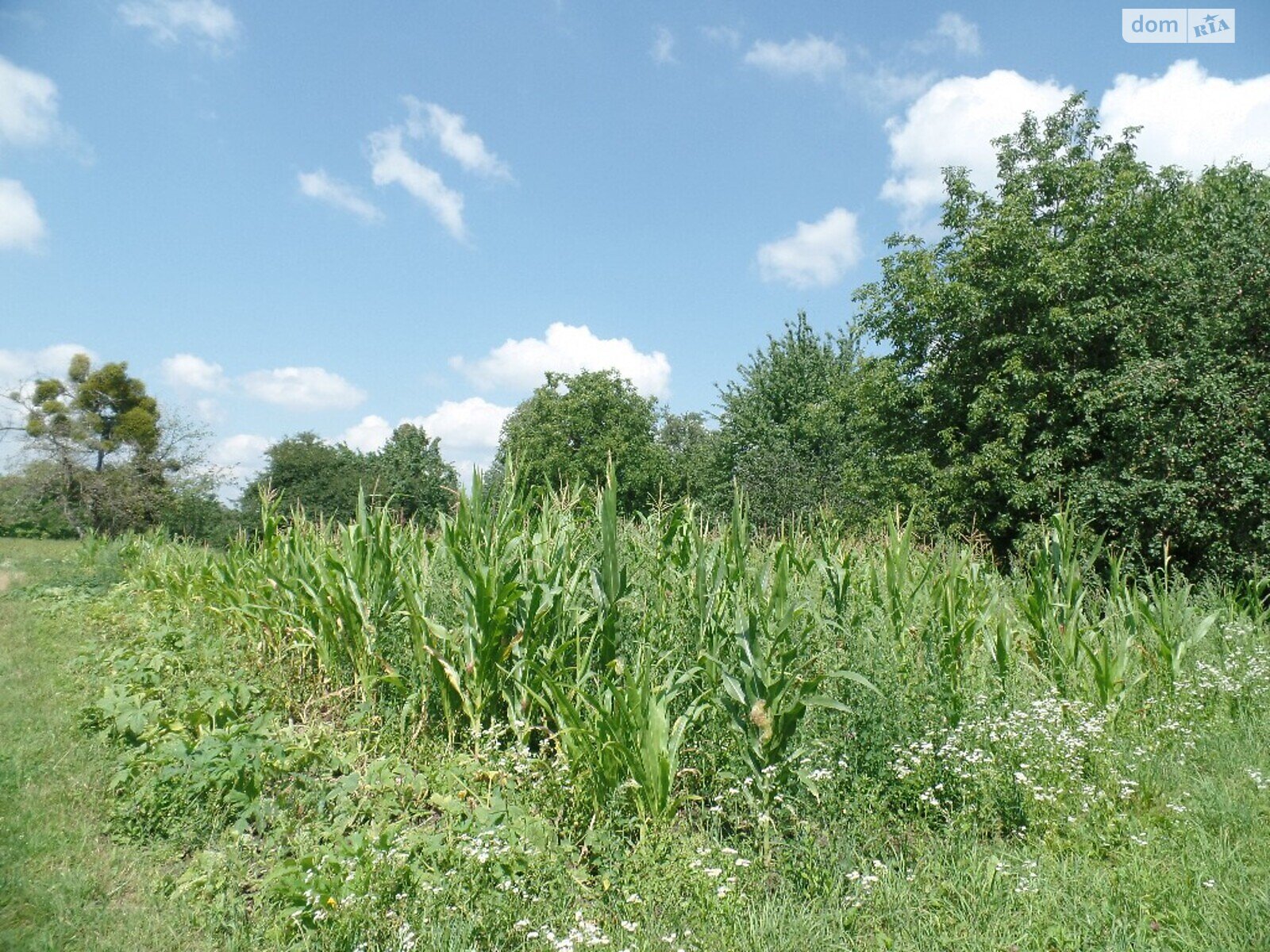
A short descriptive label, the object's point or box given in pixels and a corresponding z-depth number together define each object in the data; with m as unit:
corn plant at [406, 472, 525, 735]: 4.11
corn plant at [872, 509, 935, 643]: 4.86
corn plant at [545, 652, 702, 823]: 3.21
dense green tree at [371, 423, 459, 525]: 25.34
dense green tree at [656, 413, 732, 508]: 28.86
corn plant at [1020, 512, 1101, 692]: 5.45
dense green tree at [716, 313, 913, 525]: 18.81
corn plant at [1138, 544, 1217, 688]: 5.41
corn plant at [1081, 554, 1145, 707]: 4.89
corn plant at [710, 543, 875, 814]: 3.43
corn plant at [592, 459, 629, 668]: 4.08
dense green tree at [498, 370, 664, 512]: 32.72
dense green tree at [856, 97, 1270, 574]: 11.95
